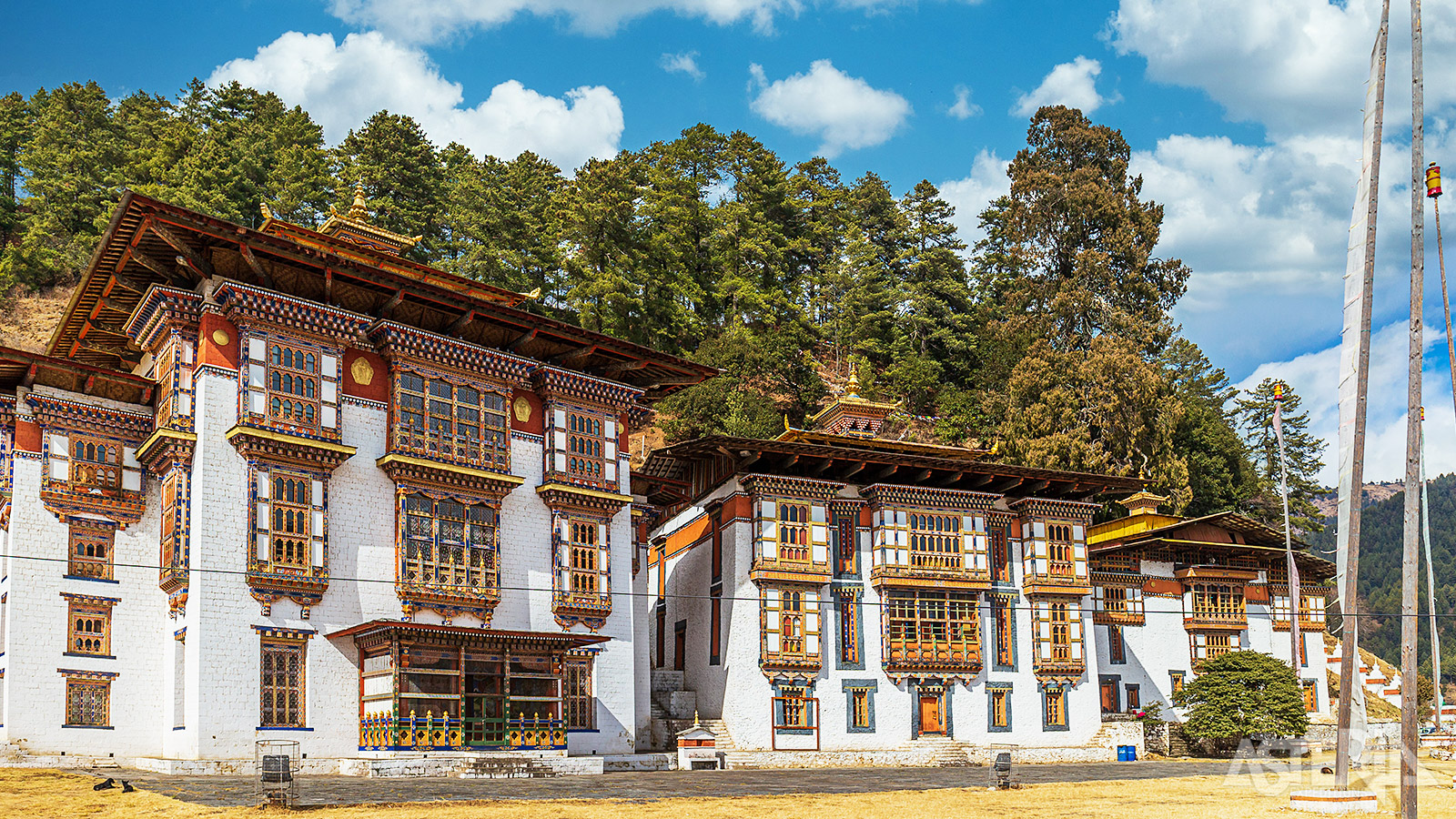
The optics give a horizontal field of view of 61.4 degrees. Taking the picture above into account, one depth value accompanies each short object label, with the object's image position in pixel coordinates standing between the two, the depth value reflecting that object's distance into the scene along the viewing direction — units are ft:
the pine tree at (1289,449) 293.43
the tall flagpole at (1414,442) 73.72
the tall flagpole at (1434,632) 132.69
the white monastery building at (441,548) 111.34
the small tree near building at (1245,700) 170.19
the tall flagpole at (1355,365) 75.97
